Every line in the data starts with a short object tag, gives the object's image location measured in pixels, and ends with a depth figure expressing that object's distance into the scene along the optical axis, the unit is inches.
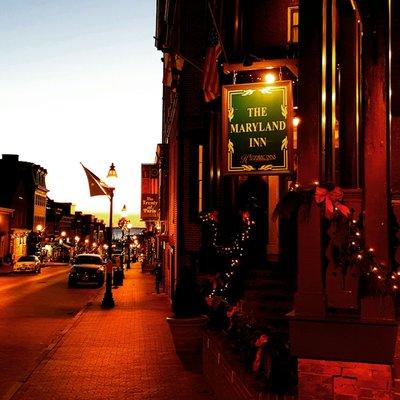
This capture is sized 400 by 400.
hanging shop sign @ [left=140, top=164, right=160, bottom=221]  1407.5
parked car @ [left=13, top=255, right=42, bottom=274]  1964.2
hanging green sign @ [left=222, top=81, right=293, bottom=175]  277.0
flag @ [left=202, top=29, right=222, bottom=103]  413.4
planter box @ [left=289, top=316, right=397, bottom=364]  209.8
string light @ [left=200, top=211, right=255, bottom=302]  441.7
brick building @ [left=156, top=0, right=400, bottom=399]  214.7
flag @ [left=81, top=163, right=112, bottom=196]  858.9
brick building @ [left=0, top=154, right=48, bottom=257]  3078.2
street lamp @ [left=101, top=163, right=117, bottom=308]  879.7
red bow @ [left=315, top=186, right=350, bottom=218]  214.5
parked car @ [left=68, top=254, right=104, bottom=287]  1354.6
